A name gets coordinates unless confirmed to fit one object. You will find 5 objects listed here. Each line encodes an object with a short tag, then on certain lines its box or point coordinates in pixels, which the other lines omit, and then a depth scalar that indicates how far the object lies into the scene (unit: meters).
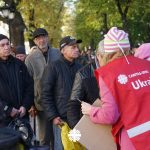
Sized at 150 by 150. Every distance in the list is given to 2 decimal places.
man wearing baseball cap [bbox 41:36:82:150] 3.90
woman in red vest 2.44
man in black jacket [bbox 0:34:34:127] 3.76
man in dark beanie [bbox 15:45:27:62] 5.97
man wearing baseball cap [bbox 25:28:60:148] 4.87
